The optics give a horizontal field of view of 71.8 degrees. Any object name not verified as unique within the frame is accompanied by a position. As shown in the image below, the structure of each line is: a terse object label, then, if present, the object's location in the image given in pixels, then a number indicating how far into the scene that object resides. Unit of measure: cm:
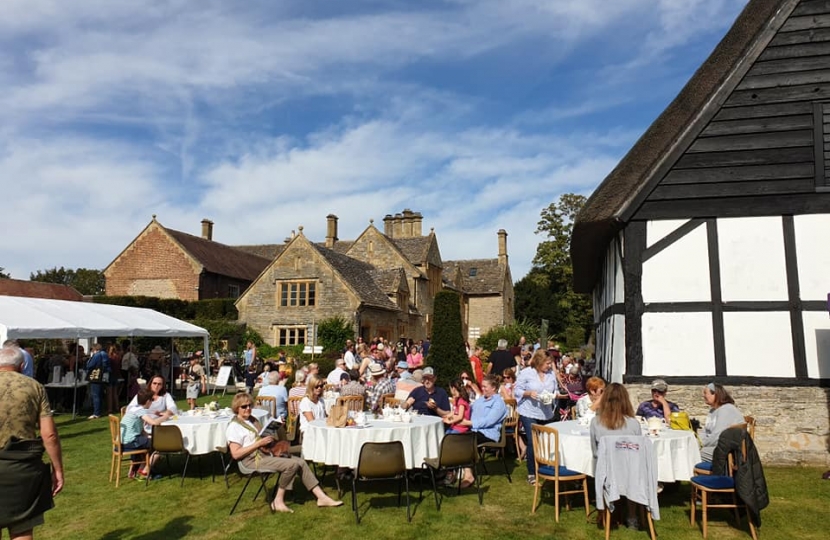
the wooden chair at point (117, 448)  754
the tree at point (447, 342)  1661
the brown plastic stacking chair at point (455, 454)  640
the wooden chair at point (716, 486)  542
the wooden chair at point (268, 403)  925
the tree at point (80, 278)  6625
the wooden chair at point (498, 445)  754
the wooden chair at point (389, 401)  886
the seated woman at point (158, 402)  802
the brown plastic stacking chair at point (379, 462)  591
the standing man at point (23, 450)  395
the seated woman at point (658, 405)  735
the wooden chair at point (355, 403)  851
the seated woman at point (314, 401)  819
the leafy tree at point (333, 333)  2564
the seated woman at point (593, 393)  698
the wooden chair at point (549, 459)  593
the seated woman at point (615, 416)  542
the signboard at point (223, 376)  1750
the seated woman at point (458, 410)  768
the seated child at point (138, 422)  774
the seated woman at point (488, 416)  771
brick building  3316
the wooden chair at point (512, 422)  891
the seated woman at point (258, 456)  628
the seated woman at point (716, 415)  593
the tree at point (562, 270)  3891
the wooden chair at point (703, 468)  591
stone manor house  2734
